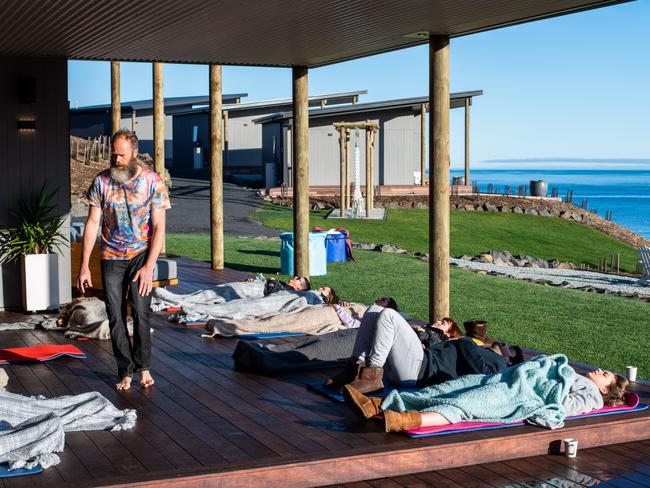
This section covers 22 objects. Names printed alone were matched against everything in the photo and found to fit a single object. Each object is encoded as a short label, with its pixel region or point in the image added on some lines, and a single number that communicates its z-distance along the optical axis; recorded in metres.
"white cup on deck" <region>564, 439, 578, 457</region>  4.80
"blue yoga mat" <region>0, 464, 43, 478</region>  4.11
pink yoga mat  4.72
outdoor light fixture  9.52
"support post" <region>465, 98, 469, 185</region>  32.03
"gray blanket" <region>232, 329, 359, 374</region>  6.30
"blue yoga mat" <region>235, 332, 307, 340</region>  7.77
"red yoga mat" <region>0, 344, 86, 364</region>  6.72
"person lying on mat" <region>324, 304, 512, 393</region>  5.35
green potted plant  9.23
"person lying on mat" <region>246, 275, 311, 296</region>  8.80
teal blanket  4.89
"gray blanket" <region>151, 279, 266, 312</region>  9.12
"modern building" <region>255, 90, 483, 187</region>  32.56
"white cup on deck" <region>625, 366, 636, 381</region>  6.07
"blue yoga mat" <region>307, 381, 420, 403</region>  5.45
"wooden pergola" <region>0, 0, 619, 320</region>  7.29
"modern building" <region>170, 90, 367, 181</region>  40.81
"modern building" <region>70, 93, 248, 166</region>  44.69
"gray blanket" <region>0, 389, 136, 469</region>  4.30
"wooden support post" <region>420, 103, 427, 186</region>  31.28
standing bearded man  5.49
